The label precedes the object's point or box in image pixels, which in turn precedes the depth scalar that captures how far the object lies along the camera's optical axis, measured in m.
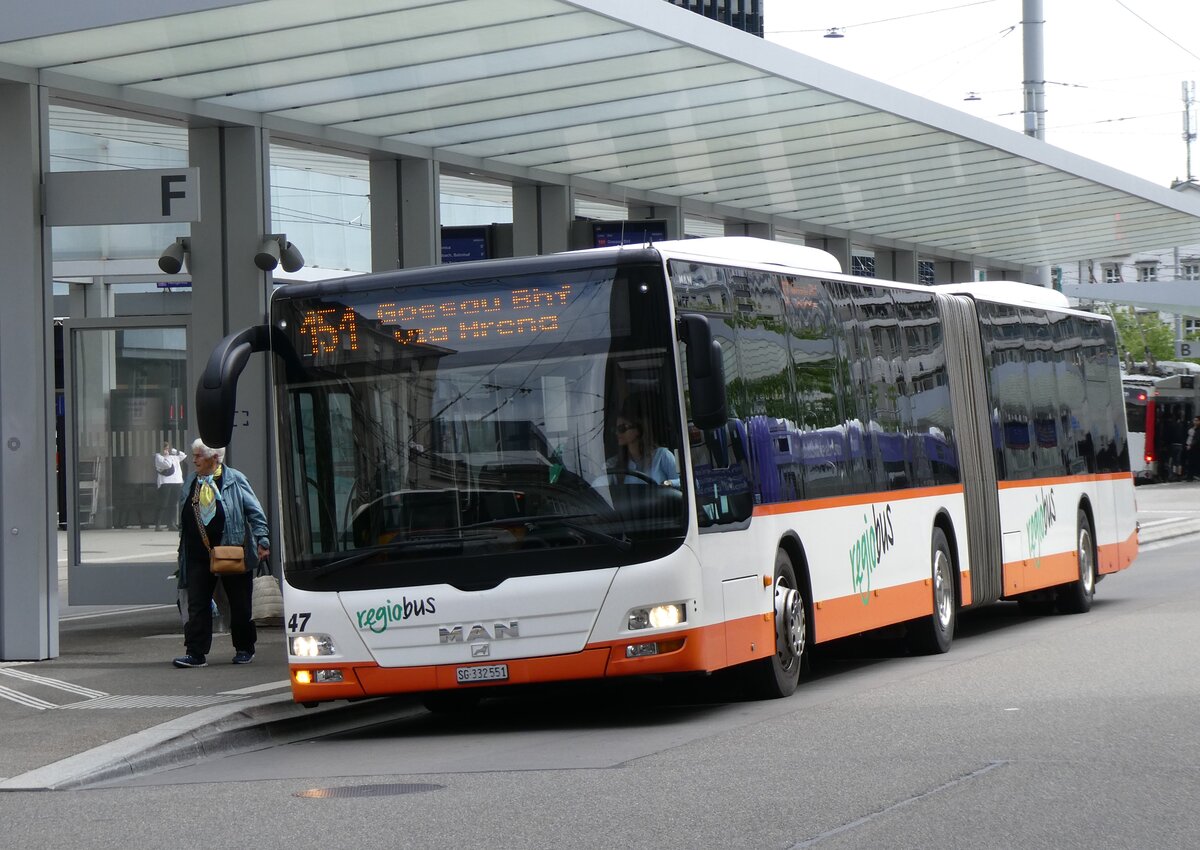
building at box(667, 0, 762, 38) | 93.40
